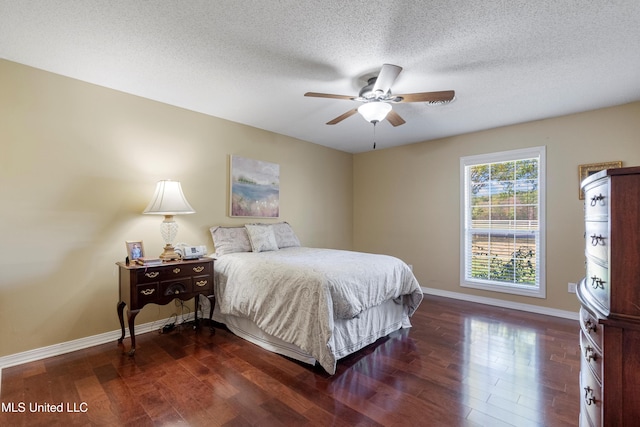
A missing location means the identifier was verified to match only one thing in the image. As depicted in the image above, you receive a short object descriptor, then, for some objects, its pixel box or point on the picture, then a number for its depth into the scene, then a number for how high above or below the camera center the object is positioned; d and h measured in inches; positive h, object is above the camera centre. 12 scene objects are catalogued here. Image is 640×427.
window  148.3 -0.5
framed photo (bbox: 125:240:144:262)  107.2 -12.3
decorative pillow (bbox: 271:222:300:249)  154.5 -9.1
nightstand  97.9 -23.8
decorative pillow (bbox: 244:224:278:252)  139.1 -9.6
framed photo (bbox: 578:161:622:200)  127.0 +23.9
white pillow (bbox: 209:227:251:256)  133.3 -10.3
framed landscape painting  149.9 +15.7
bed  87.7 -26.8
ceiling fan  87.6 +39.4
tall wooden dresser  37.2 -10.7
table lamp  110.8 +4.3
